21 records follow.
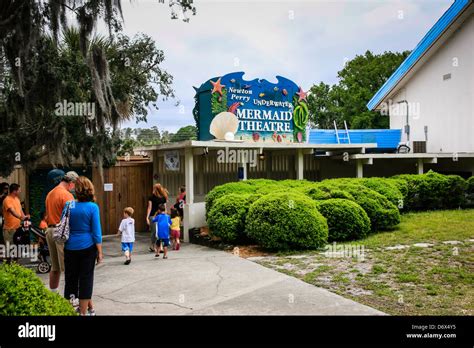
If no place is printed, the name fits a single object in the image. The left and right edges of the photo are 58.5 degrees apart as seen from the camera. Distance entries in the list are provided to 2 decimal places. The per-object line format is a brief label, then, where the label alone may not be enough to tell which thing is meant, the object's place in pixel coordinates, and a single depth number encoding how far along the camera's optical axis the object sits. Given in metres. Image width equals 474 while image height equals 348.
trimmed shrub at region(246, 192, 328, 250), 9.04
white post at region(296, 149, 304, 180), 14.81
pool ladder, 17.39
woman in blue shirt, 4.98
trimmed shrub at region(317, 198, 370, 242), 10.03
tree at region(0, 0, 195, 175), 7.57
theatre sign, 13.28
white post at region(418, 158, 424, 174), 17.28
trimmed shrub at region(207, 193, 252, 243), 9.88
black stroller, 7.99
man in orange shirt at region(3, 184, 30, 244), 8.05
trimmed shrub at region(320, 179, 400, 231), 11.07
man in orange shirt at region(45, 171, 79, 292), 5.79
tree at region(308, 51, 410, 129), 38.94
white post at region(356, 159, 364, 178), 16.25
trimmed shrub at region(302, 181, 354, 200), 10.92
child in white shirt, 8.65
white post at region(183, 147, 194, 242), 11.64
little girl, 10.16
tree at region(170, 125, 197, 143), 52.43
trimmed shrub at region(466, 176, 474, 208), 15.65
